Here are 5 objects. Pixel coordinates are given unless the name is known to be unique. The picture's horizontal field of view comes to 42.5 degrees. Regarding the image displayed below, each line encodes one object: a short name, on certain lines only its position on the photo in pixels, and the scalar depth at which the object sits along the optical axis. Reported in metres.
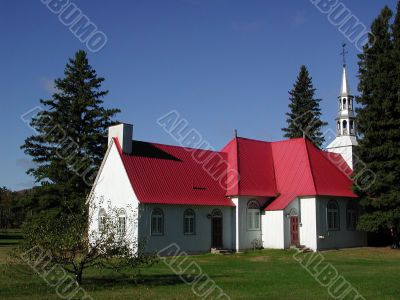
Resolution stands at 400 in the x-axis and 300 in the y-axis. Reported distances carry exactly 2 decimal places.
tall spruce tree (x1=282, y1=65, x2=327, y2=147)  58.31
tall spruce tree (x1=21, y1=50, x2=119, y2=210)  40.38
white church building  30.75
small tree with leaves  15.27
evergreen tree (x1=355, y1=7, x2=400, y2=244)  32.31
